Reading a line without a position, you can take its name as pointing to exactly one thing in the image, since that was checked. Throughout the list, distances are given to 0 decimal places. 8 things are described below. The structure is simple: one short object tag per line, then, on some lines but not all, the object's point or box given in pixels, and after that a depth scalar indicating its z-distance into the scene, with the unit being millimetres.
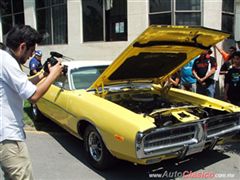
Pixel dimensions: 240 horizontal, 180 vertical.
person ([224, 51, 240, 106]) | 4604
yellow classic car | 2988
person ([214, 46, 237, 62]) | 6092
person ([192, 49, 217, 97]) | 5590
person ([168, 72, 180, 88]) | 5906
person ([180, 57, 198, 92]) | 6090
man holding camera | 1816
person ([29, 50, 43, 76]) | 6881
